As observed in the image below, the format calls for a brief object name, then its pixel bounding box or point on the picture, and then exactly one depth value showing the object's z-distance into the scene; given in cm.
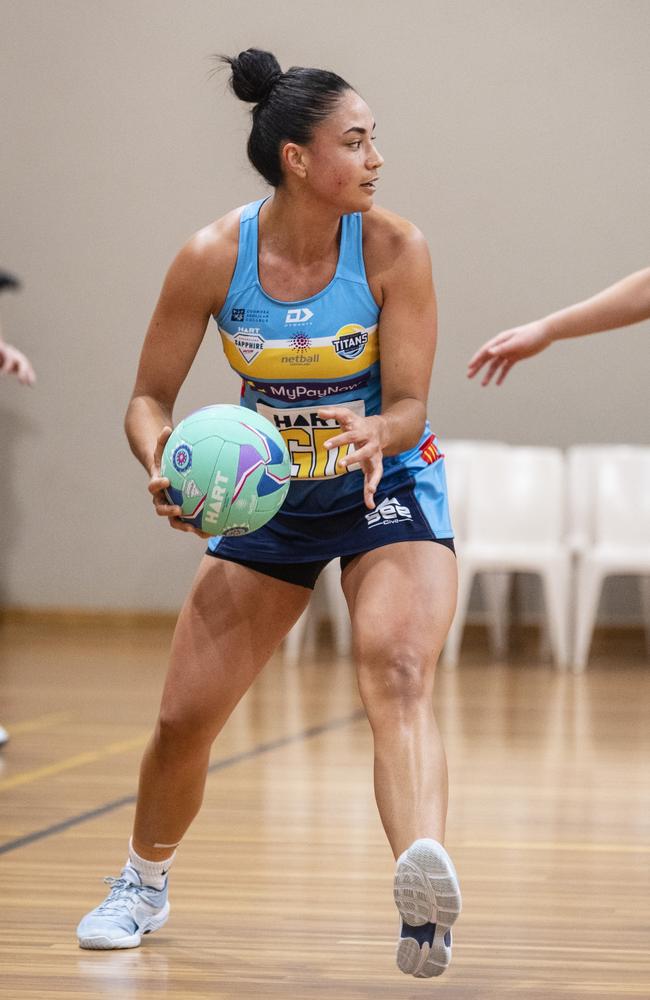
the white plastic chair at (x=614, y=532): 1571
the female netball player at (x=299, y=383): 549
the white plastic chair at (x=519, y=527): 1580
